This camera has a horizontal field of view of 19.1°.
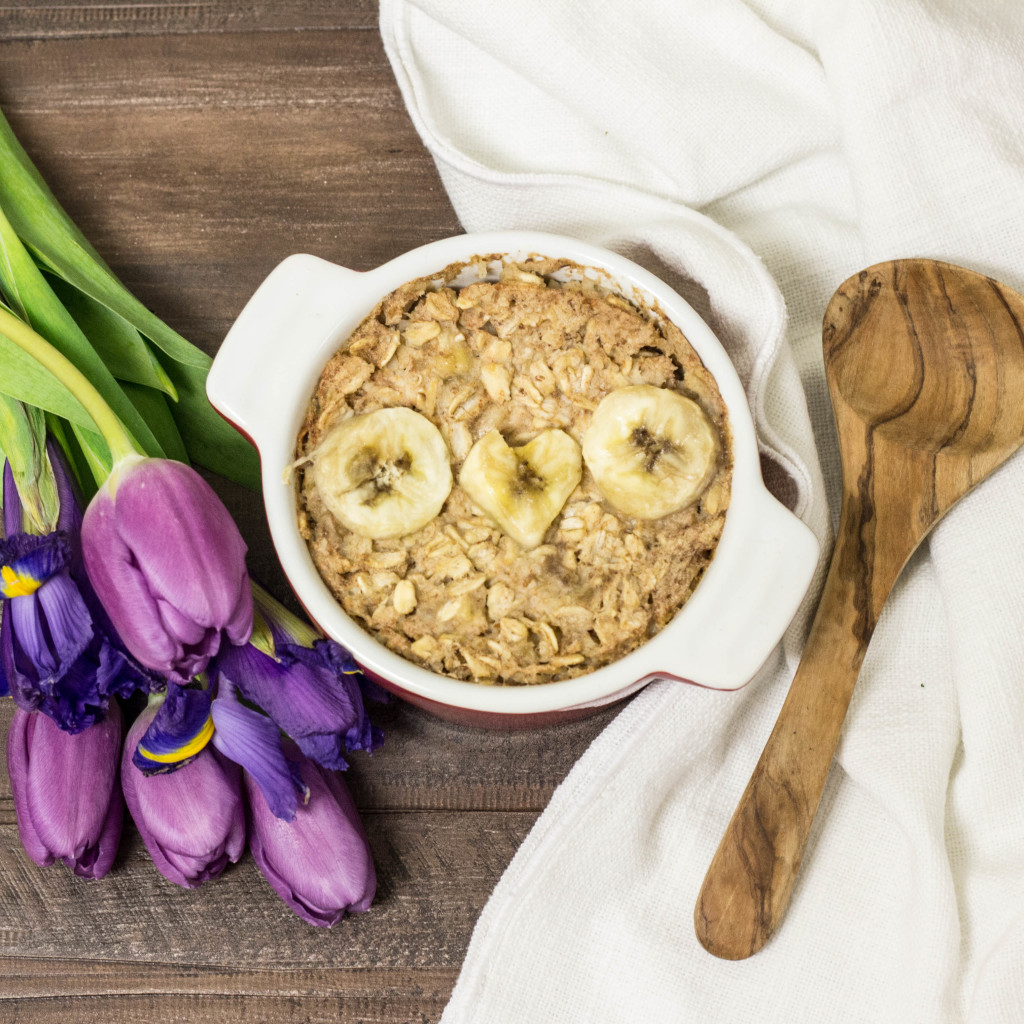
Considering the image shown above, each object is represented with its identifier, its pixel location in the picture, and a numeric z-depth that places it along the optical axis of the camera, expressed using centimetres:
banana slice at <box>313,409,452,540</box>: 69
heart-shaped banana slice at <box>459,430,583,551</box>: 69
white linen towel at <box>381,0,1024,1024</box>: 72
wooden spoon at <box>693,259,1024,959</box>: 71
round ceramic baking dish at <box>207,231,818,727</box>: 68
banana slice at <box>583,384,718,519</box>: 69
